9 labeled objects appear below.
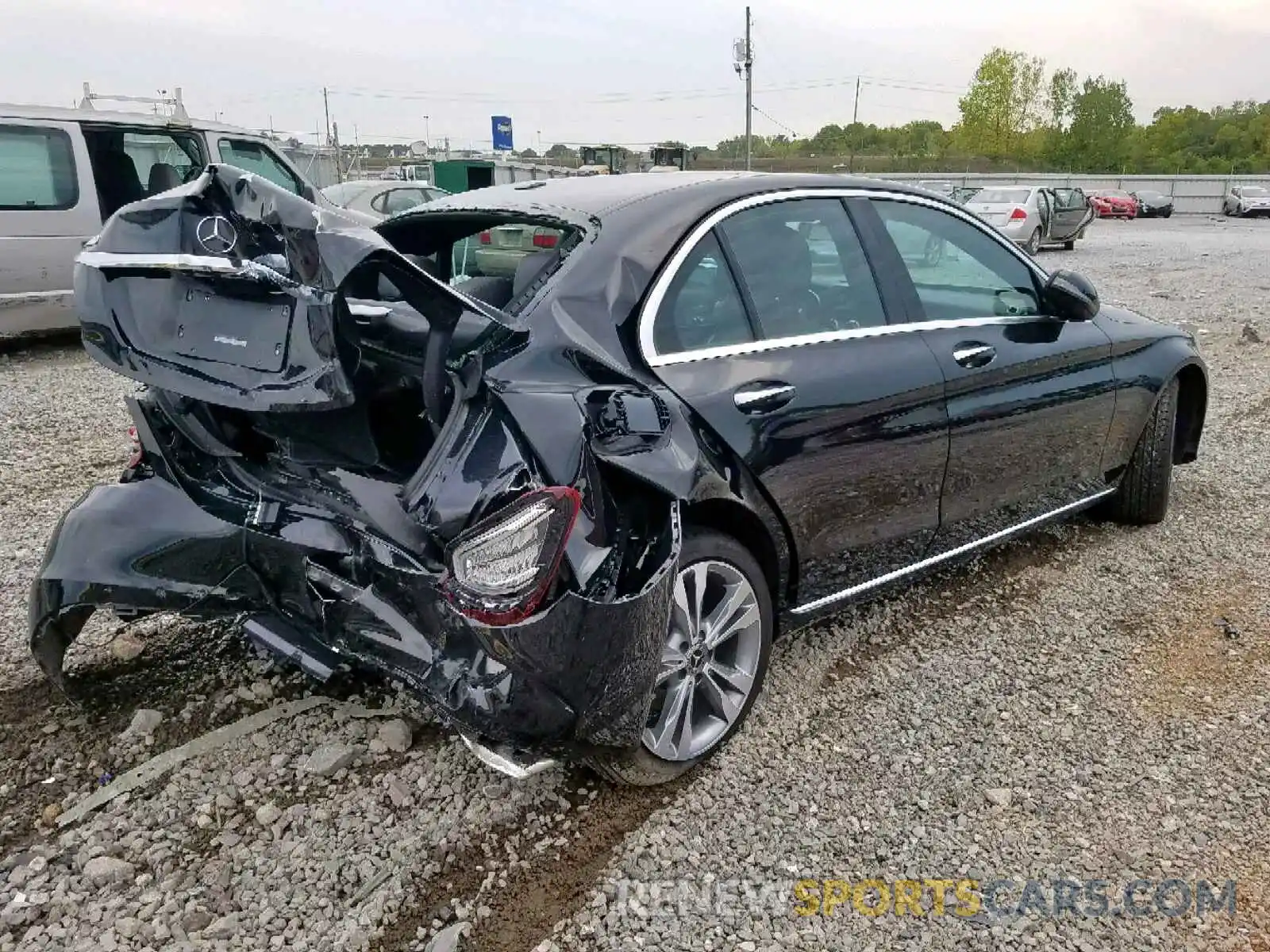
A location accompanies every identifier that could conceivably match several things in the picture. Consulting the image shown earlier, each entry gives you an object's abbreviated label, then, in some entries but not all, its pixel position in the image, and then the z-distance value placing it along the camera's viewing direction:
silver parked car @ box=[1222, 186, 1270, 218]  39.03
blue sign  35.25
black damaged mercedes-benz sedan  2.20
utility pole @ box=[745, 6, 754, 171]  41.56
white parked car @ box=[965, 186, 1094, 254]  19.31
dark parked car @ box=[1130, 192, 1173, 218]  39.06
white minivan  7.80
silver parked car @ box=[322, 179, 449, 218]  12.24
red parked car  36.94
